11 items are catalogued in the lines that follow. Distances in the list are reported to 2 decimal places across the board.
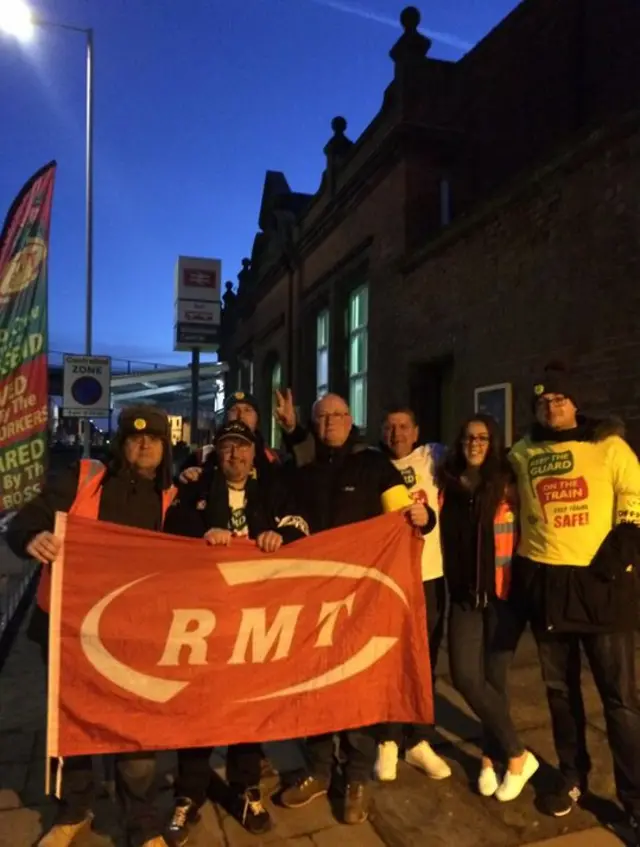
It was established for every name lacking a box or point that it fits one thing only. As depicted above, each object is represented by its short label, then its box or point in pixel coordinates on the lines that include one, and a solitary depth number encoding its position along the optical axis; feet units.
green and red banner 16.44
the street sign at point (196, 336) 36.47
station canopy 121.90
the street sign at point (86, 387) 31.63
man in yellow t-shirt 10.06
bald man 11.30
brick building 21.22
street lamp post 45.88
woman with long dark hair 11.12
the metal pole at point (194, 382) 32.55
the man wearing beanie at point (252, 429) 11.57
